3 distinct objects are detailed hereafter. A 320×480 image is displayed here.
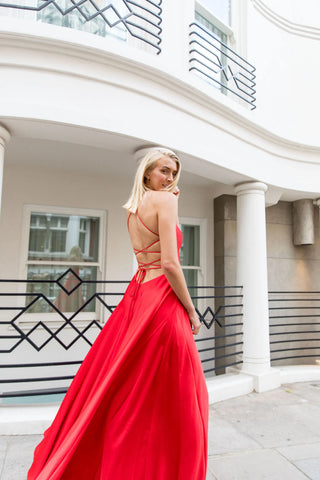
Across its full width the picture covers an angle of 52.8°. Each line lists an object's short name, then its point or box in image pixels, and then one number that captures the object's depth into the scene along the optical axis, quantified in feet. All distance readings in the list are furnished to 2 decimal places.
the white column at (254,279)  14.90
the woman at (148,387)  4.90
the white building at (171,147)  10.23
